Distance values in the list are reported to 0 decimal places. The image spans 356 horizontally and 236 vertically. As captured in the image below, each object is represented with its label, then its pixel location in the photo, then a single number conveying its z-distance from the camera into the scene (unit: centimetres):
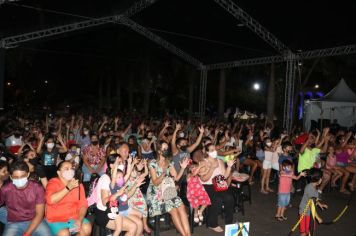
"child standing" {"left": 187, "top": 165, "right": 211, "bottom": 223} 587
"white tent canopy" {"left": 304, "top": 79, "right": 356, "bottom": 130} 1700
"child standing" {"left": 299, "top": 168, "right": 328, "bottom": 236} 545
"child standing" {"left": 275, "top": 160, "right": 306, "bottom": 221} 665
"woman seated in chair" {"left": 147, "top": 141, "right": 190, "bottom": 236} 533
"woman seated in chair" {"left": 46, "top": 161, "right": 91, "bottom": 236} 432
